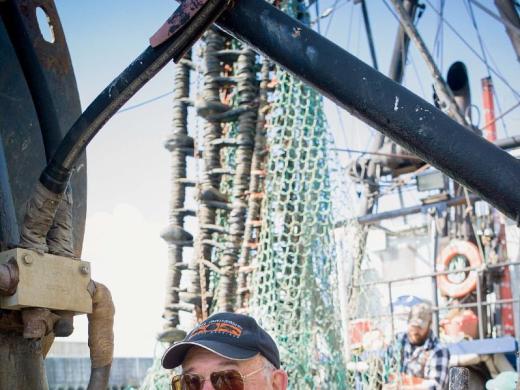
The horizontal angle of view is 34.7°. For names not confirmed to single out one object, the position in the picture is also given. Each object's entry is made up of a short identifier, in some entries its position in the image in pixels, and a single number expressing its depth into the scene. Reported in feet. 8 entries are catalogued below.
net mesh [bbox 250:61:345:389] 19.58
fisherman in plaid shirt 18.95
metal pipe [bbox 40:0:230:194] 4.99
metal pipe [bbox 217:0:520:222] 4.73
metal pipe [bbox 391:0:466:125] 41.96
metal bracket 4.77
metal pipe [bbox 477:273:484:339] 37.08
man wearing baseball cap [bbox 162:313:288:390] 6.98
